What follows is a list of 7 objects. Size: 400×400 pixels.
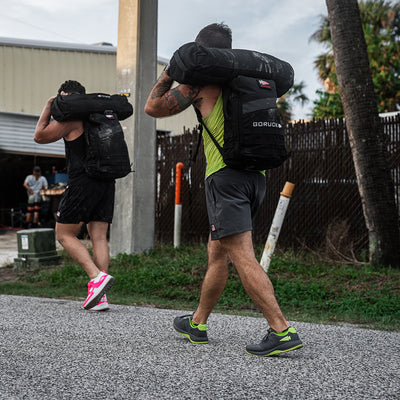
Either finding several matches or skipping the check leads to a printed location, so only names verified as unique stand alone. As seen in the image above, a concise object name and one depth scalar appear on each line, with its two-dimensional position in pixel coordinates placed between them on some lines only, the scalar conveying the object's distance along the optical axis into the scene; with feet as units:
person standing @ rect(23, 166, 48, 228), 54.29
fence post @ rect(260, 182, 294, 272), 20.21
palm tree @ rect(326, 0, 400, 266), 22.22
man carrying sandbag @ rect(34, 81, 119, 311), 16.05
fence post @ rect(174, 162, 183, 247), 30.19
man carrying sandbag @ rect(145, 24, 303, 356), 10.36
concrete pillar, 28.78
